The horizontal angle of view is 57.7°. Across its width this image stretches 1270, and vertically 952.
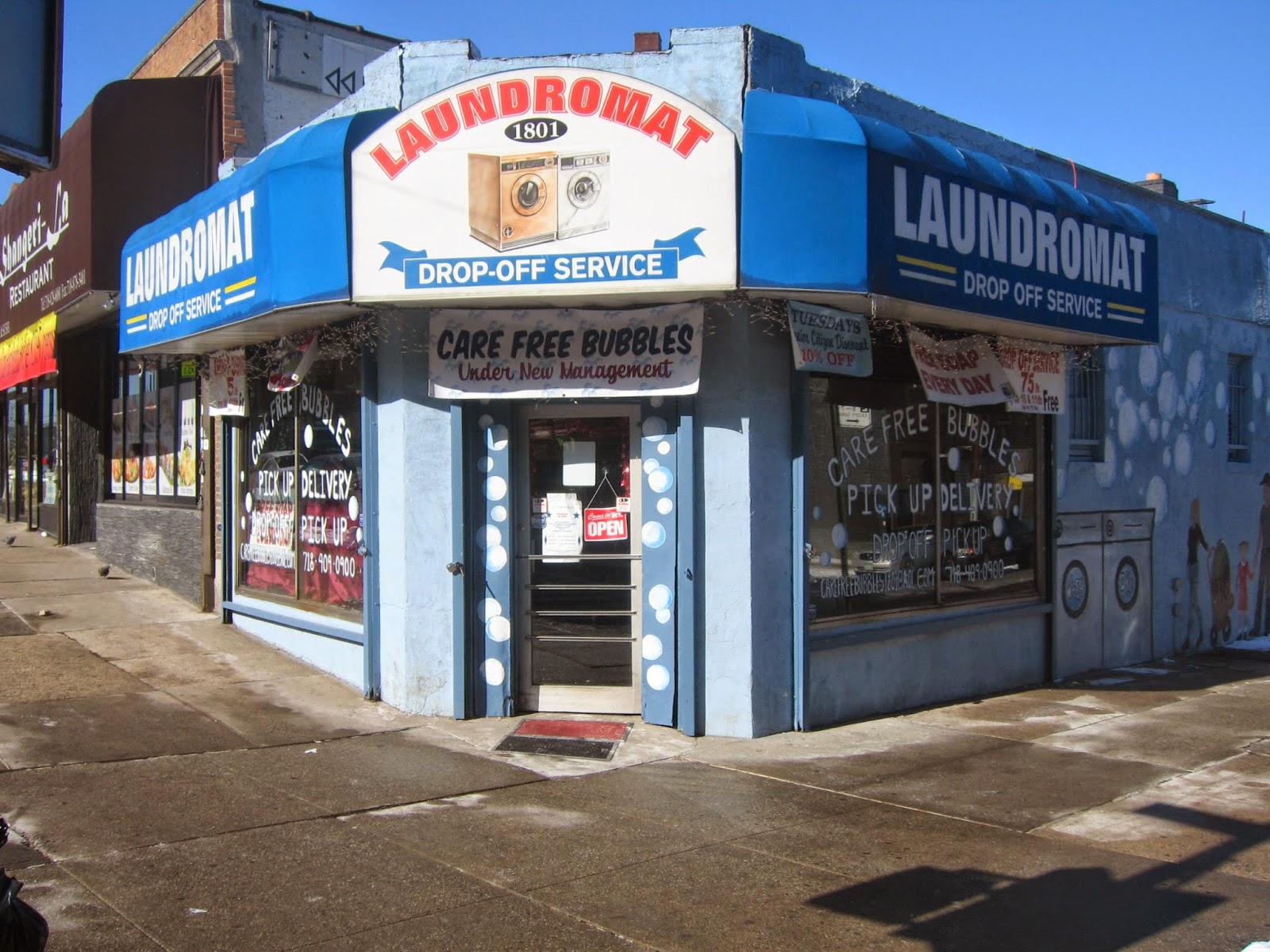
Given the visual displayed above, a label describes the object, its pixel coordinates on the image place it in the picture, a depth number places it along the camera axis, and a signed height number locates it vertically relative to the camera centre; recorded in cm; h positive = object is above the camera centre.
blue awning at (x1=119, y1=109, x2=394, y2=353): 804 +180
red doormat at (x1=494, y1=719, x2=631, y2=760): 773 -177
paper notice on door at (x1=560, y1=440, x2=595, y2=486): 855 +15
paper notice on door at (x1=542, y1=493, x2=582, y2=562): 854 -32
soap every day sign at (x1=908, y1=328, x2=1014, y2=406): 930 +93
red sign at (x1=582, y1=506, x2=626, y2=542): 847 -31
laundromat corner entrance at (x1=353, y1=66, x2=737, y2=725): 768 +78
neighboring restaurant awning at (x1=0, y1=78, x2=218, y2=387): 1205 +337
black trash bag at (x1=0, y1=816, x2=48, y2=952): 337 -131
